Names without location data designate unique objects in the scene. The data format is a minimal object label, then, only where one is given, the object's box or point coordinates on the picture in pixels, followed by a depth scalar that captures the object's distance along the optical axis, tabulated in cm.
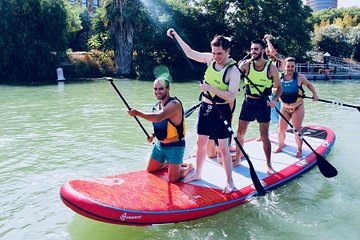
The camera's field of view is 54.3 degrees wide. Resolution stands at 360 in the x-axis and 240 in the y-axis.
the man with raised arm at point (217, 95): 429
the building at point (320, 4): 13500
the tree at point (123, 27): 2588
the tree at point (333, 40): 4019
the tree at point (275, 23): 3238
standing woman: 613
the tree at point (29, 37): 2367
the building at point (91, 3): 4705
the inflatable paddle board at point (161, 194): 375
